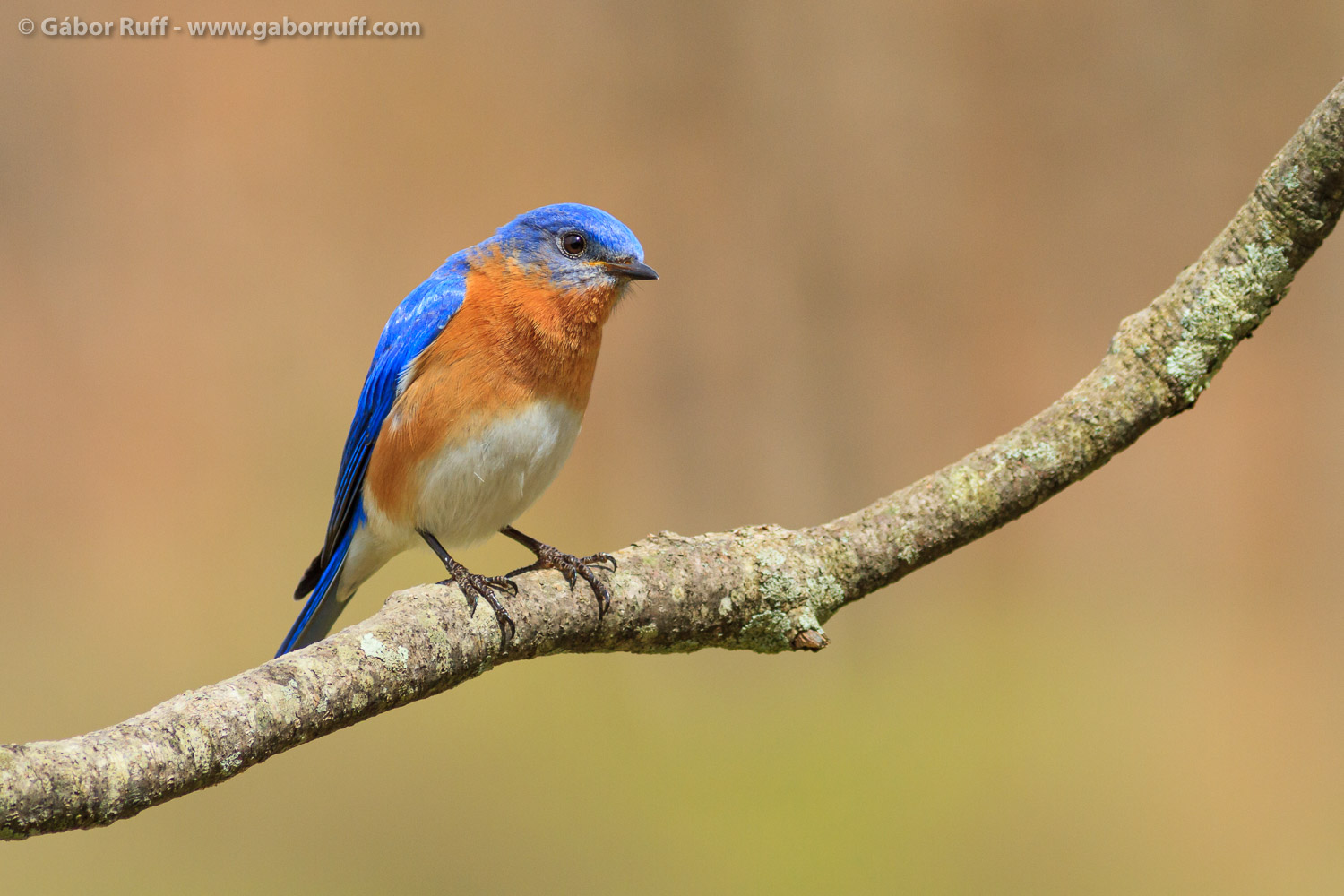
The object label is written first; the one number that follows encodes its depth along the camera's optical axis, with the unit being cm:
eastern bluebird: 616
